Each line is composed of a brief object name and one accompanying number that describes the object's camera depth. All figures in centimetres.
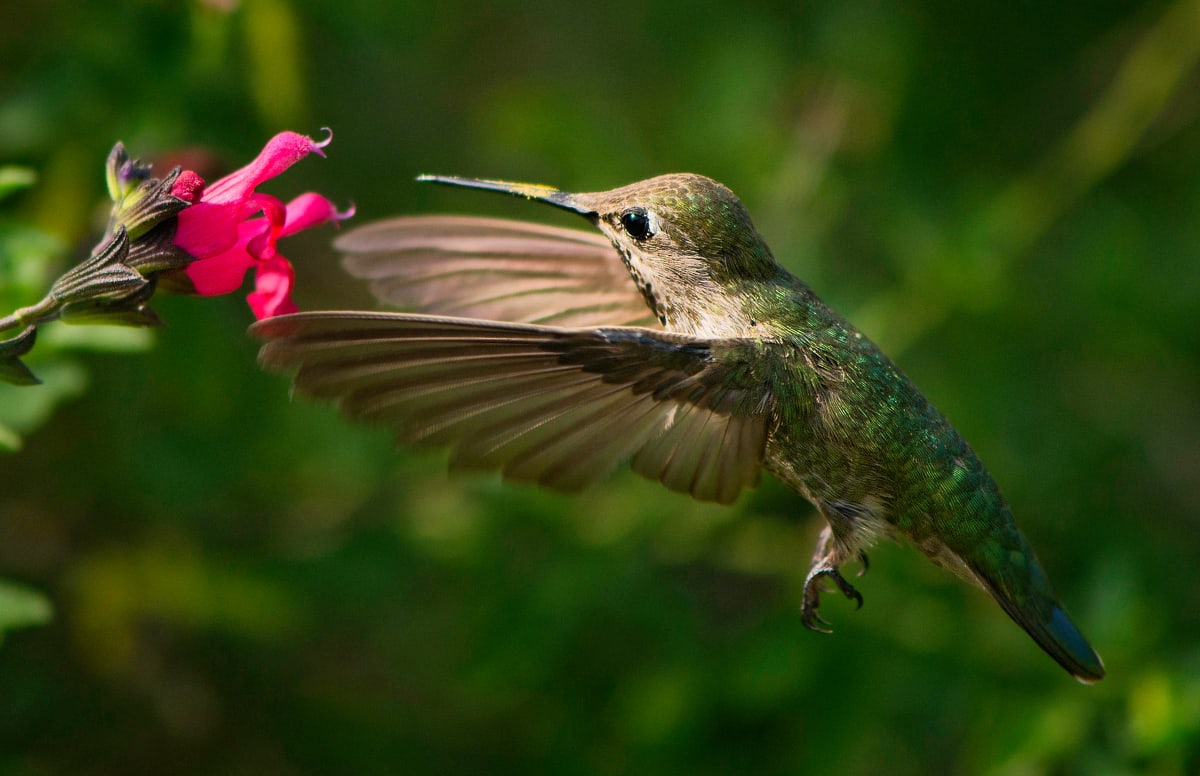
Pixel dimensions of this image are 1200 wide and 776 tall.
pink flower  394
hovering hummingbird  421
